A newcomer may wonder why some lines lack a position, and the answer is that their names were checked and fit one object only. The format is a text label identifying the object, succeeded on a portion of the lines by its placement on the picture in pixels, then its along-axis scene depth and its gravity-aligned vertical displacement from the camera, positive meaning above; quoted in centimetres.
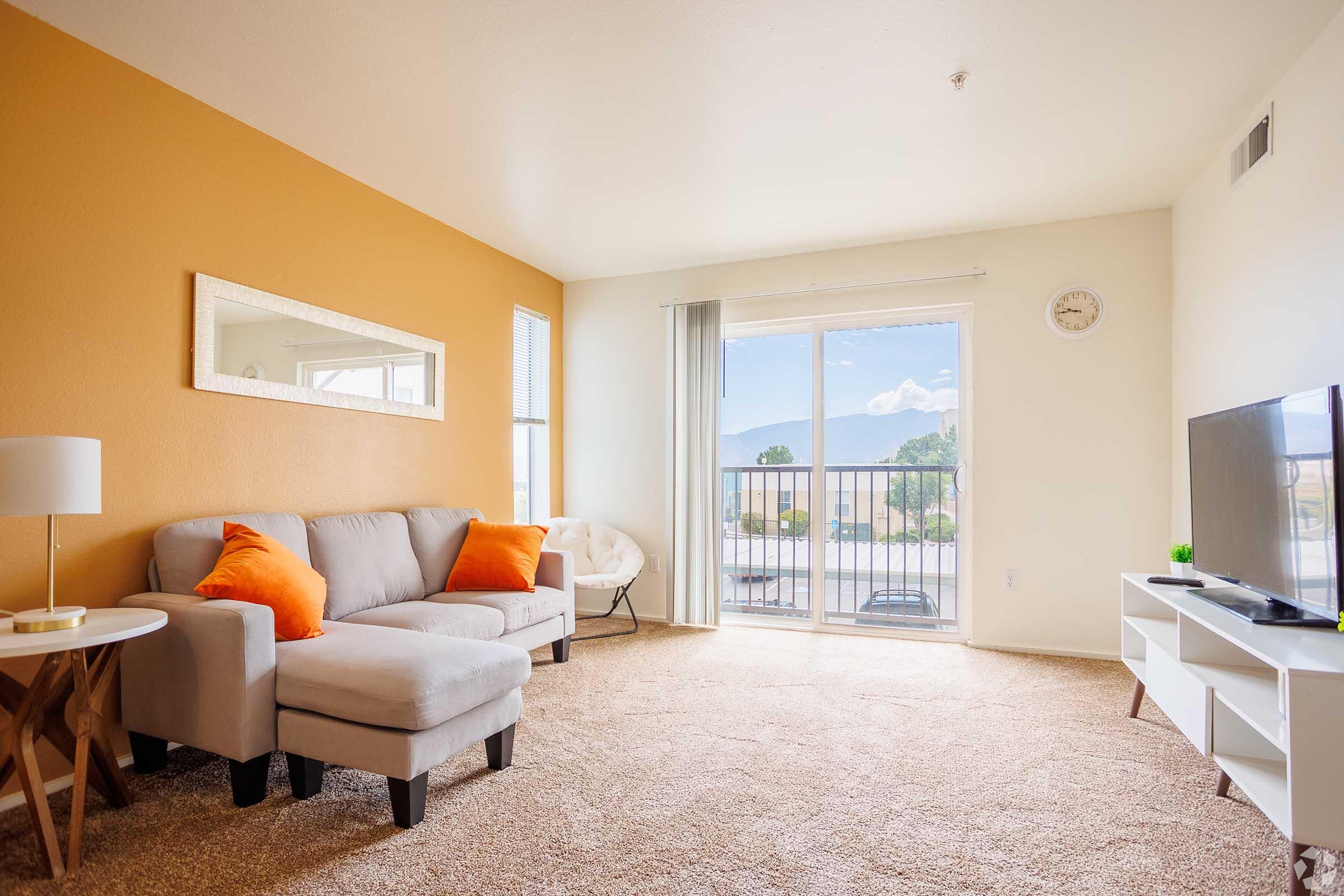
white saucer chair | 448 -58
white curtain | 454 -4
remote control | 269 -47
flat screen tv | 183 -13
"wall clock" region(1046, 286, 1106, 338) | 377 +88
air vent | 255 +127
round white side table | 170 -68
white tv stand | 151 -66
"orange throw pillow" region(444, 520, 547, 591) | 339 -50
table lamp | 175 -5
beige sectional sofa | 194 -69
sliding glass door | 424 -6
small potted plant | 297 -43
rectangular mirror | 263 +50
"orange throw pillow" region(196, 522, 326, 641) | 222 -40
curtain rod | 397 +115
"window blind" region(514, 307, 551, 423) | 460 +69
